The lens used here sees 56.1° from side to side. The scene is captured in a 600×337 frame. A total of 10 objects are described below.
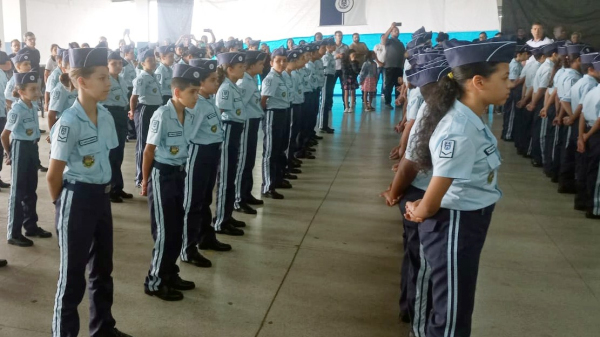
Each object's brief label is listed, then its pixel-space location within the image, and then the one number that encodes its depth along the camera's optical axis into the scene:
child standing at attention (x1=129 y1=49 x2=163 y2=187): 6.34
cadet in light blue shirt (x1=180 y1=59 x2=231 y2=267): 3.96
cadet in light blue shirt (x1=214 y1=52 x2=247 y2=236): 4.79
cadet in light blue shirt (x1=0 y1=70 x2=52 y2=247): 4.41
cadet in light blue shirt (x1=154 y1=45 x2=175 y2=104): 7.38
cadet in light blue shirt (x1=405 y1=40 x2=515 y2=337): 2.11
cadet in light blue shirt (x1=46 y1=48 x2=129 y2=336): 2.63
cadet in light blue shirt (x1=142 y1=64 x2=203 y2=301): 3.39
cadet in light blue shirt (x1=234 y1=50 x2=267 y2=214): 5.24
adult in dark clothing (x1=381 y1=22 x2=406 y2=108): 13.91
